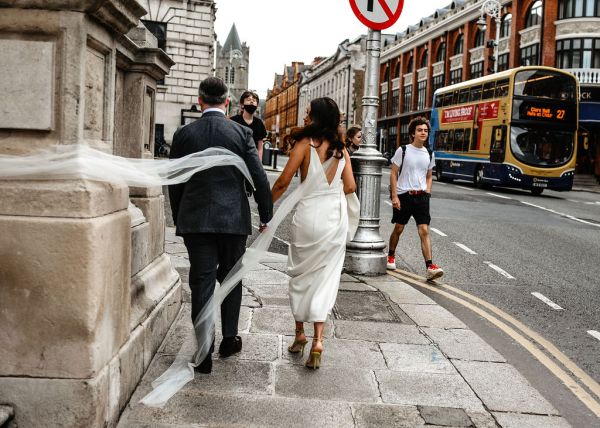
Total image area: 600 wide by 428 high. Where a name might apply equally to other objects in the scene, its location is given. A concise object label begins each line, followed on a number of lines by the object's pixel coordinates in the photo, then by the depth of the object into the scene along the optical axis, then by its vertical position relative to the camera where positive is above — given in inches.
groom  156.6 -10.2
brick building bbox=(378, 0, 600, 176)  1417.3 +318.5
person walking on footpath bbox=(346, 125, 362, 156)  328.3 +13.7
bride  175.2 -14.8
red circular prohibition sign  286.7 +65.1
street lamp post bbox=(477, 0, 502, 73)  1351.6 +339.7
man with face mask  304.3 +19.3
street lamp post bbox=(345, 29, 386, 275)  302.2 -10.0
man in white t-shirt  304.7 -7.7
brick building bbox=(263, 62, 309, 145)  5049.2 +529.8
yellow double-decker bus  893.8 +57.1
